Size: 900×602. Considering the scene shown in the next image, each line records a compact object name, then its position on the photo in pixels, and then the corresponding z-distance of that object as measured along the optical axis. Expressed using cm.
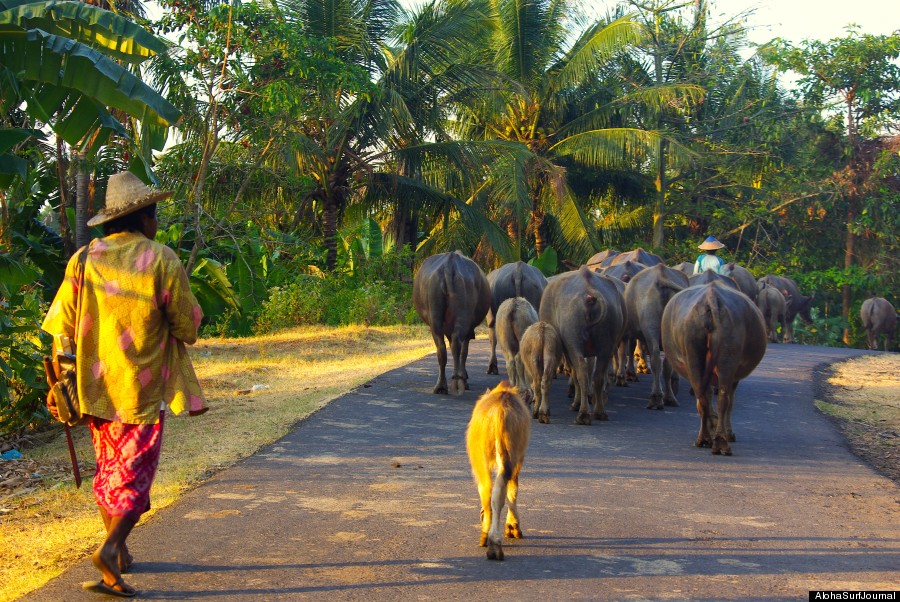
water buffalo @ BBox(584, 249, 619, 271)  1700
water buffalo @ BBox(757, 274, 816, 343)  2469
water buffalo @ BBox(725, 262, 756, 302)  1844
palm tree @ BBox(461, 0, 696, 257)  2572
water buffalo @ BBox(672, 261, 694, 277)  1689
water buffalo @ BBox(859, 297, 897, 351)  2616
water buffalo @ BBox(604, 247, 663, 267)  1512
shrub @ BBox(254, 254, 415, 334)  2045
